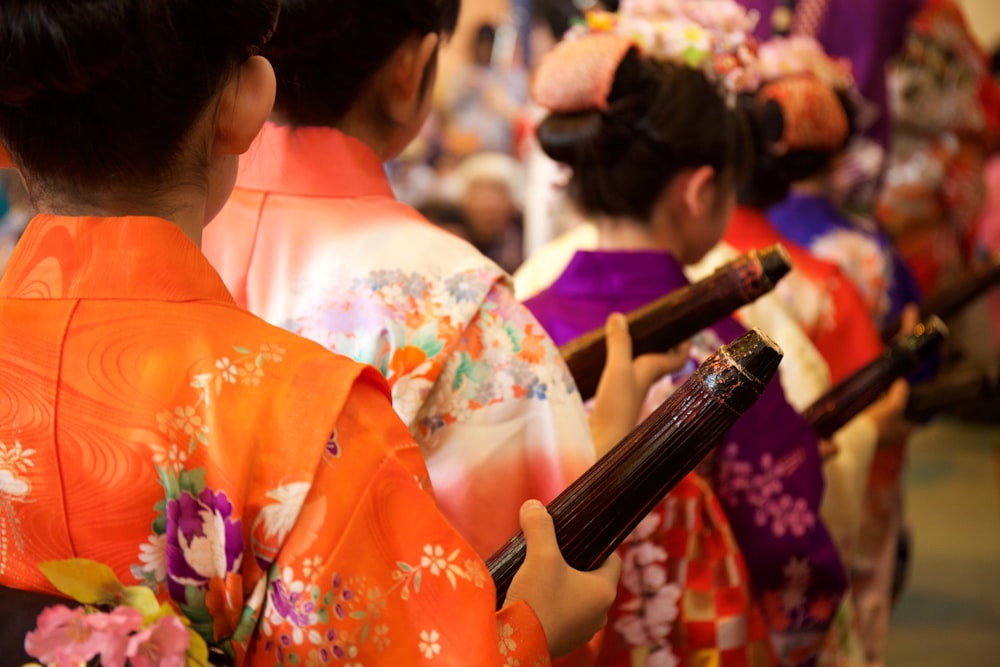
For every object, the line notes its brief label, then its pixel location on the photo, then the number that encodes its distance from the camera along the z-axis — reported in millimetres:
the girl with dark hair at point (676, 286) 1456
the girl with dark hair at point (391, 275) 1095
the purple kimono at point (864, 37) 3092
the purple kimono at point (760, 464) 1511
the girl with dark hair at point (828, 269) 1991
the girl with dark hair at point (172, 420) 750
